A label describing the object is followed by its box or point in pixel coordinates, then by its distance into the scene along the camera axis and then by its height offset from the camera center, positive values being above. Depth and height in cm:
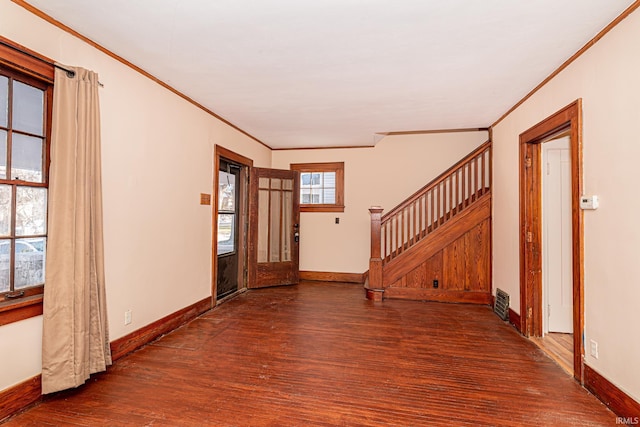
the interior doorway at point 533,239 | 346 -20
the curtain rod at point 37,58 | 197 +104
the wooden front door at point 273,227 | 546 -15
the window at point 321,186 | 627 +64
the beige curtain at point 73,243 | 218 -18
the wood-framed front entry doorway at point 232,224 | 491 -9
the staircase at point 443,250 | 471 -45
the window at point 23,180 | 207 +25
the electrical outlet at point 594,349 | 236 -94
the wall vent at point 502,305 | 399 -108
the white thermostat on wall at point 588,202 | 235 +13
